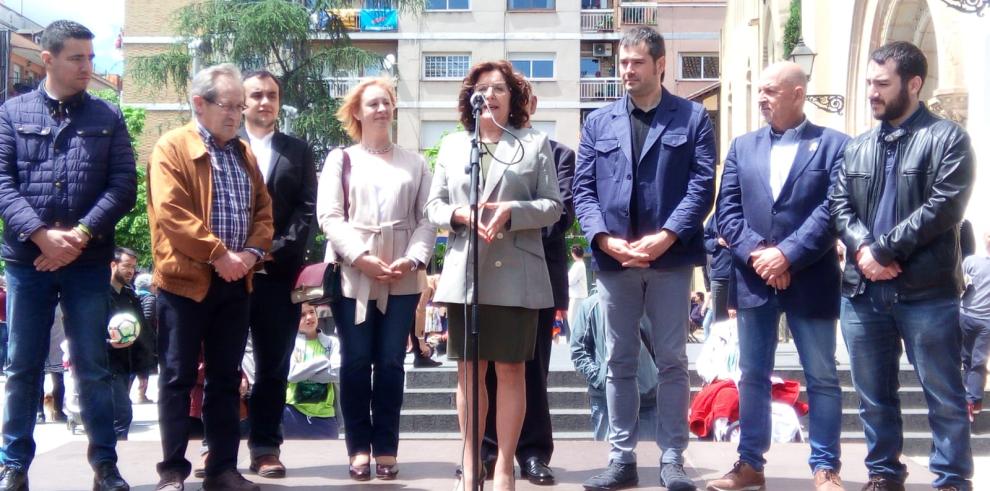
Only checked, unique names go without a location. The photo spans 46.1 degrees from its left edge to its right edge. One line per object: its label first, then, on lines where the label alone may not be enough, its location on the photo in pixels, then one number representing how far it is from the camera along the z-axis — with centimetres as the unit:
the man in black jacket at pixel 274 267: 635
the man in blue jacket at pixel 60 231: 564
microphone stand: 516
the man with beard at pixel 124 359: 984
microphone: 550
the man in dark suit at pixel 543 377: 637
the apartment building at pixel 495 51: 4819
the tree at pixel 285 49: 2791
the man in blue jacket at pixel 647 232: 589
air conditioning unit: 4994
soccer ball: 934
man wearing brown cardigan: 568
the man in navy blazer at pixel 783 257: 587
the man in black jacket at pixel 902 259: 550
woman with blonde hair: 621
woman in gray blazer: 559
